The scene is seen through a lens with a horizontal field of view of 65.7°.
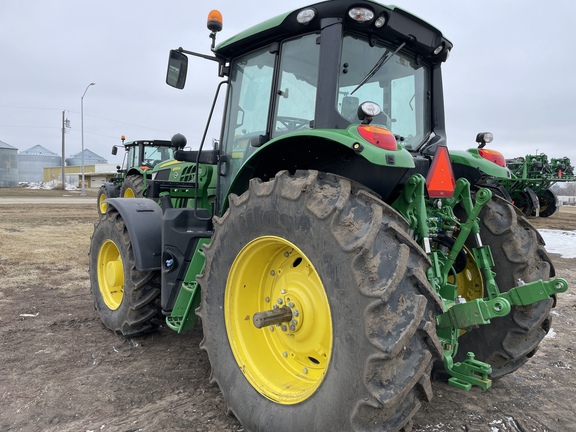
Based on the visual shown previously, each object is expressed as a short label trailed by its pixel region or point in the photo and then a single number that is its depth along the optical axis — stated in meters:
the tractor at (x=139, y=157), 13.49
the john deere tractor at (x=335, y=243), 1.97
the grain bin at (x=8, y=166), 53.00
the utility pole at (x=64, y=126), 34.59
